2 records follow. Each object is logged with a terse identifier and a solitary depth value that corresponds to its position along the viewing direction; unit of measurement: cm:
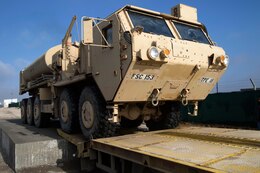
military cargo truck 480
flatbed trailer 291
